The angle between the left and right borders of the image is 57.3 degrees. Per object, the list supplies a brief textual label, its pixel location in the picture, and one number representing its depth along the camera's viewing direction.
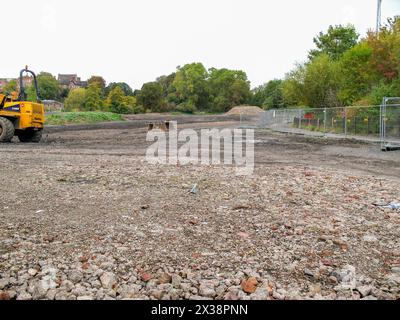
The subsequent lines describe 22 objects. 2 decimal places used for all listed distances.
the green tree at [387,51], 22.10
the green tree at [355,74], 26.67
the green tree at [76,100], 69.38
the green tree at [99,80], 101.54
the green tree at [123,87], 100.50
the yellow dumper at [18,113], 14.95
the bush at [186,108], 83.81
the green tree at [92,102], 64.00
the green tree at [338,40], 44.12
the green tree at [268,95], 74.12
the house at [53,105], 76.03
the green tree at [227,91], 91.81
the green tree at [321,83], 30.92
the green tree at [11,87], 73.31
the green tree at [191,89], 93.31
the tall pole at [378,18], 27.73
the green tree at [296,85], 33.44
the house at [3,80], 110.20
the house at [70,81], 132.38
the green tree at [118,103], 64.88
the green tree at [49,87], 98.94
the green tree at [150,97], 70.25
